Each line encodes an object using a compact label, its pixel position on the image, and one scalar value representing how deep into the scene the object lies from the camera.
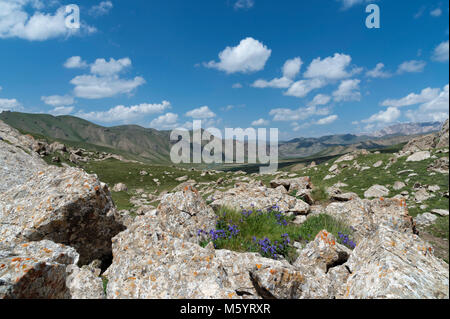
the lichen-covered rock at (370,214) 9.56
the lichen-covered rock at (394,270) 4.28
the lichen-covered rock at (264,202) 10.20
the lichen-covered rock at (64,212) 7.17
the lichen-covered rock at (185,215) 7.70
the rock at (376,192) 27.03
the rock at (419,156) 32.97
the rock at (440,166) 28.05
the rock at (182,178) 81.79
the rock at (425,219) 20.19
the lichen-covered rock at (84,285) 5.09
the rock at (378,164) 36.29
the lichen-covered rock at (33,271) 3.97
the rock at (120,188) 61.73
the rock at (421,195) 23.68
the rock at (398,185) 27.24
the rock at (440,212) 20.63
